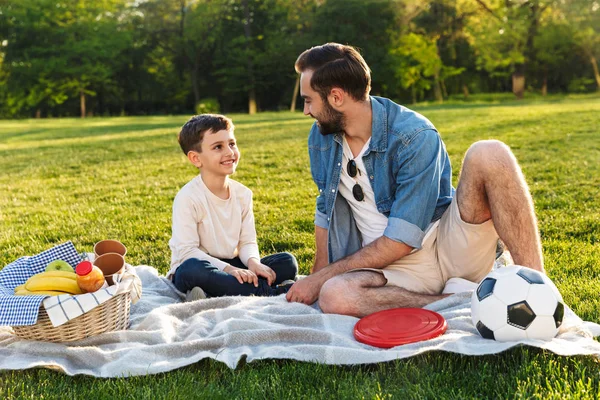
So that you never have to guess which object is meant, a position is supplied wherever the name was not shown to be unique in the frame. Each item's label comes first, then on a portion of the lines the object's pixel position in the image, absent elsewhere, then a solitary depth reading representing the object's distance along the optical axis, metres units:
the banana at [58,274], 3.02
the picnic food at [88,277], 2.92
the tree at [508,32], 34.69
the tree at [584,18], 34.94
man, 3.09
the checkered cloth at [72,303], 2.76
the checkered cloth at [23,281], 2.74
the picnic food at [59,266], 3.21
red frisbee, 2.76
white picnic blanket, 2.65
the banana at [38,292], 2.91
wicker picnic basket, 2.87
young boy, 3.66
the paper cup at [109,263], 3.37
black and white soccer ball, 2.63
